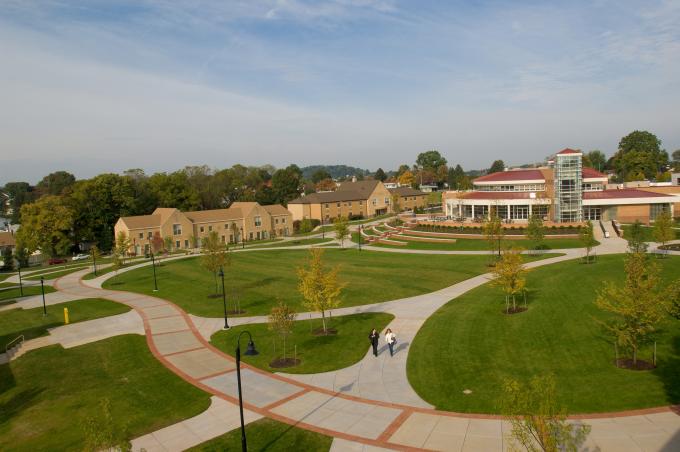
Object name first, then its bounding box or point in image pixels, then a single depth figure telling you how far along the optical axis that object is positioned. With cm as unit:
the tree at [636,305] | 1878
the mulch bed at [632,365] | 1886
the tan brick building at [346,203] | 10288
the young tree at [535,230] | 4894
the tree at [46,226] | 7494
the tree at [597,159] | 16362
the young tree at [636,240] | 3625
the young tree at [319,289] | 2639
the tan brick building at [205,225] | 7394
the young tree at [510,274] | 2770
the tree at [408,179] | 16888
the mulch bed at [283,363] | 2252
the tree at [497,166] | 19175
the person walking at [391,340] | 2259
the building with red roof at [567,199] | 6228
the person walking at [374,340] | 2292
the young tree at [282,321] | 2291
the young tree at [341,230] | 6475
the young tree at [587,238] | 4184
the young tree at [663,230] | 4069
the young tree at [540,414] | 1050
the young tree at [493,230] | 4656
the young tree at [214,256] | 3850
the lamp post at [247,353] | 1372
